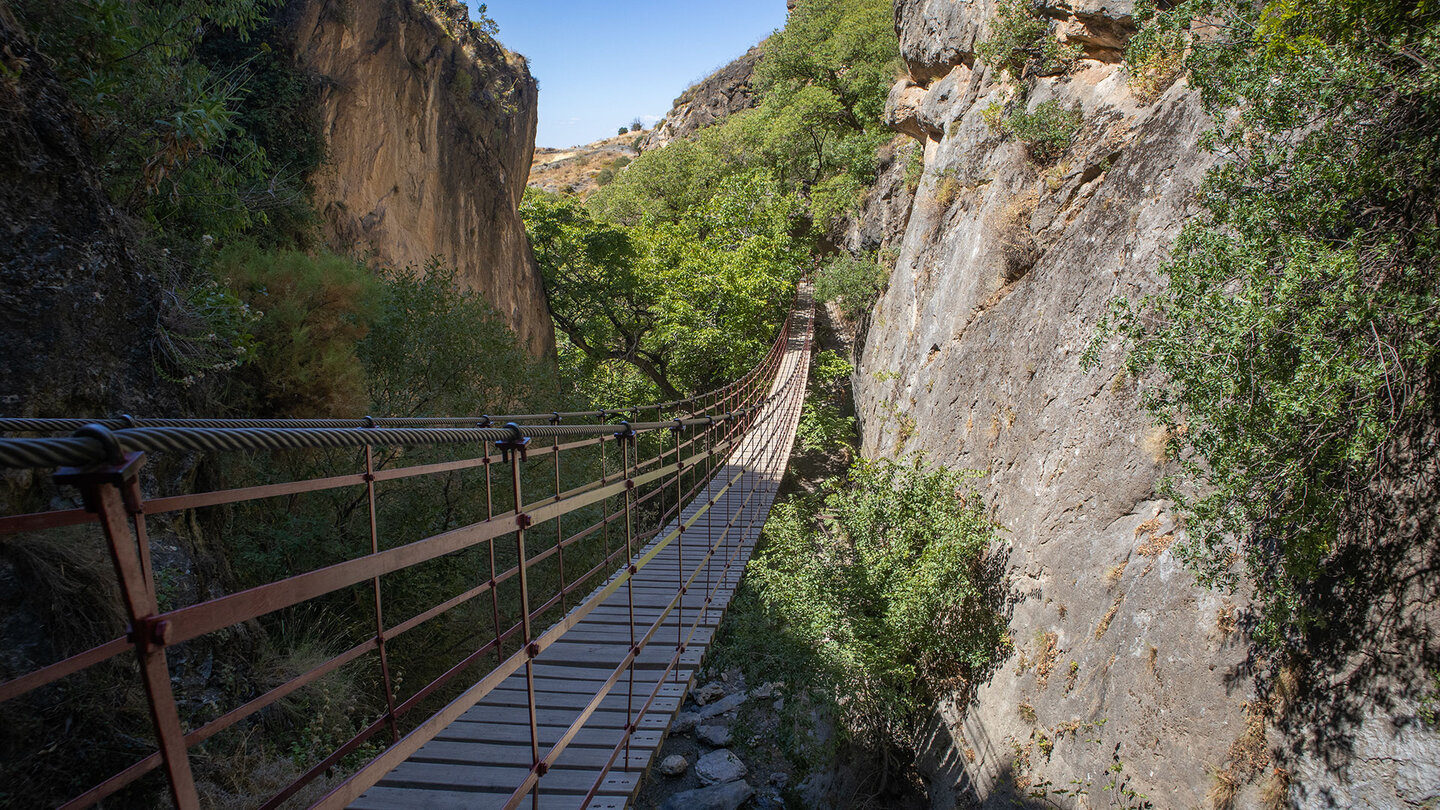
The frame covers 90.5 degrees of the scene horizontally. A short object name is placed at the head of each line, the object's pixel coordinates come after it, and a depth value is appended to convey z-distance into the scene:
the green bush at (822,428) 11.73
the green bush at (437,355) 6.57
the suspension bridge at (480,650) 0.76
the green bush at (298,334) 4.77
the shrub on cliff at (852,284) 11.84
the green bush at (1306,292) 2.84
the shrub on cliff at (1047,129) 7.27
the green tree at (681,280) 12.17
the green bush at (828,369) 12.69
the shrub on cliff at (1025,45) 7.50
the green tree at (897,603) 6.09
